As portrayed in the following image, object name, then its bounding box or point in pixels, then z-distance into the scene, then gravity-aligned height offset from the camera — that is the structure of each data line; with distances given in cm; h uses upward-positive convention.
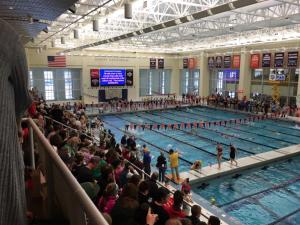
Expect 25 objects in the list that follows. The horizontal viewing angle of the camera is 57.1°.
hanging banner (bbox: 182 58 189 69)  3166 +200
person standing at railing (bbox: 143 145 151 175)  947 -279
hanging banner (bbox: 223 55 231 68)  2612 +184
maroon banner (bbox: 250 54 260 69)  2344 +167
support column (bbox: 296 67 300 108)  2037 -126
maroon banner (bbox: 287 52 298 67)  2028 +158
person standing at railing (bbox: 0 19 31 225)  73 -12
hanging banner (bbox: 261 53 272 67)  2220 +166
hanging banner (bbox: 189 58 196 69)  3077 +193
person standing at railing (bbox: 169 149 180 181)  963 -277
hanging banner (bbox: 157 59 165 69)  3105 +190
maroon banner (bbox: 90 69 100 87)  2864 +35
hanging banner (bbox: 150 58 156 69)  3038 +191
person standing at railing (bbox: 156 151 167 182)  943 -291
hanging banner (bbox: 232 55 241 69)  2520 +177
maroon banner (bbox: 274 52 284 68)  2119 +163
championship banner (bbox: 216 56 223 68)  2714 +182
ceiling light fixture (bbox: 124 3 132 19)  757 +193
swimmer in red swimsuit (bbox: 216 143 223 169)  1095 -293
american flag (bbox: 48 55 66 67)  2712 +192
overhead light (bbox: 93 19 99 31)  988 +199
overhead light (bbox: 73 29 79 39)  1254 +214
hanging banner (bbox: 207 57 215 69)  2806 +186
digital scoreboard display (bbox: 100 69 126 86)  2906 +36
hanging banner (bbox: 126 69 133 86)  3034 +38
